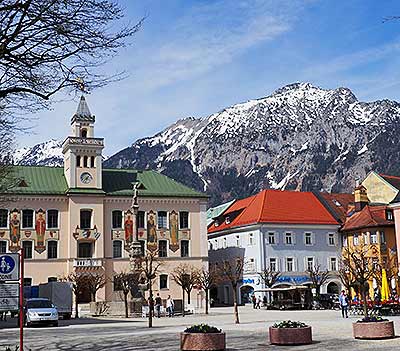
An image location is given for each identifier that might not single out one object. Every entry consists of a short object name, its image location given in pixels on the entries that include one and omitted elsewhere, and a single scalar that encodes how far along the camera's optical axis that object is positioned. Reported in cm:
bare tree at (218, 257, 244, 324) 6919
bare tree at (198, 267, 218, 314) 5668
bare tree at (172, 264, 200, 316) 5631
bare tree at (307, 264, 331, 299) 5794
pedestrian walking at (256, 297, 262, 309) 6092
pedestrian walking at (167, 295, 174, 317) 4969
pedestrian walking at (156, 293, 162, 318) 4819
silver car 3641
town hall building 6328
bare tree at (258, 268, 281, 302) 6532
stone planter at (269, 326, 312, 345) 2008
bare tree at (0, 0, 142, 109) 1298
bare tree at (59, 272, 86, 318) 5162
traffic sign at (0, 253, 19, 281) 1402
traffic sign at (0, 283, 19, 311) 1386
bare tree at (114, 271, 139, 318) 4819
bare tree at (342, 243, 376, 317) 6384
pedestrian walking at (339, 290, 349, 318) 3925
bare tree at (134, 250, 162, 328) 5319
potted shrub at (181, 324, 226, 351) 1867
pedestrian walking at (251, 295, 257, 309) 6153
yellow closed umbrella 4666
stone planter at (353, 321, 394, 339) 2088
